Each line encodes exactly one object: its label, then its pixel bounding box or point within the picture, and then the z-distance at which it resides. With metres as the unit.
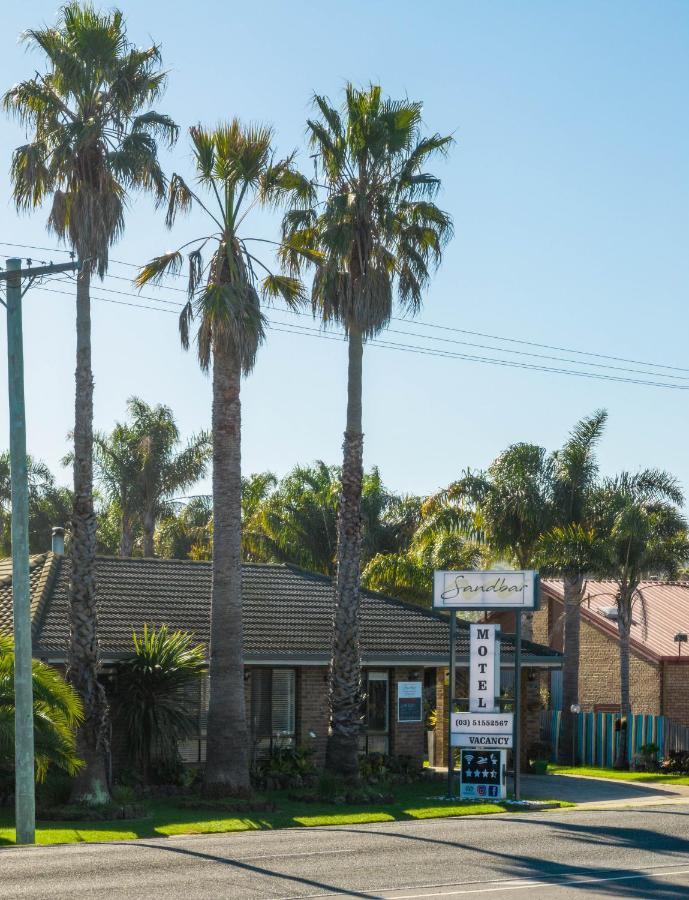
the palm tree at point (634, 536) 38.69
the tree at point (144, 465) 57.88
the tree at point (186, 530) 64.94
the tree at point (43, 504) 66.62
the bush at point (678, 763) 37.31
